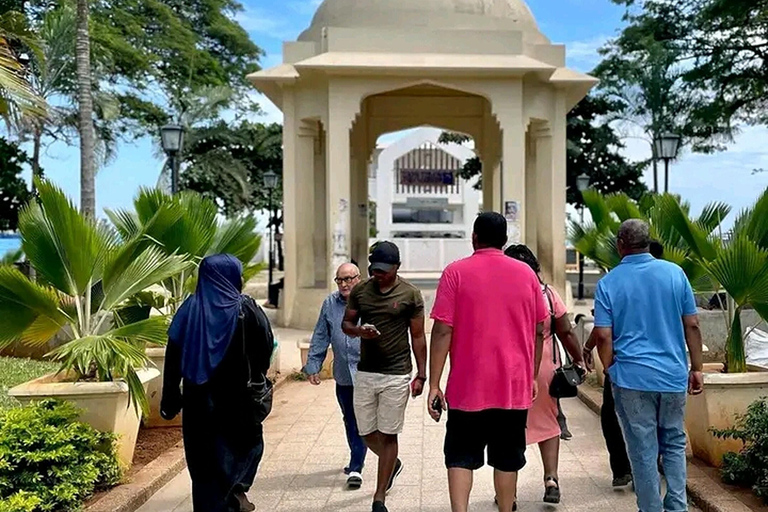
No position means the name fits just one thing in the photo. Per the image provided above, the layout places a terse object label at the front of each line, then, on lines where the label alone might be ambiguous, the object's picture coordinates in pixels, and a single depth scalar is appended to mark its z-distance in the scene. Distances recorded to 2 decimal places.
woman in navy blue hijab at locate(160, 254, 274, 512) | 3.95
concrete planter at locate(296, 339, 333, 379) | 9.90
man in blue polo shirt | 4.17
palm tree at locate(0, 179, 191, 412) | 5.26
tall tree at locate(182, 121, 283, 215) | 29.84
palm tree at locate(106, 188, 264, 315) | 6.38
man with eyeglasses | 5.27
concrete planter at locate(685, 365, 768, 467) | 5.36
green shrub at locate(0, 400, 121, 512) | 4.63
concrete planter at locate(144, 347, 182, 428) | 6.98
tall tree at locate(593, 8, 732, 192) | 22.06
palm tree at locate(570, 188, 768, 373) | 5.38
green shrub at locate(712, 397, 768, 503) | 4.74
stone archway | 14.34
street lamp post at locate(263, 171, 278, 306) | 22.44
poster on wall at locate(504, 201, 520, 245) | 14.30
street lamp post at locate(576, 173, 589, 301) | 20.73
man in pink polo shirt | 3.95
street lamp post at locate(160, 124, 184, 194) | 13.94
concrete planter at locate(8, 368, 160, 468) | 5.30
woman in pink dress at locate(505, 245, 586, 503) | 4.85
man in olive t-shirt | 4.68
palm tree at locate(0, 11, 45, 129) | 7.53
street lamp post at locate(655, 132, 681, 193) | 15.19
